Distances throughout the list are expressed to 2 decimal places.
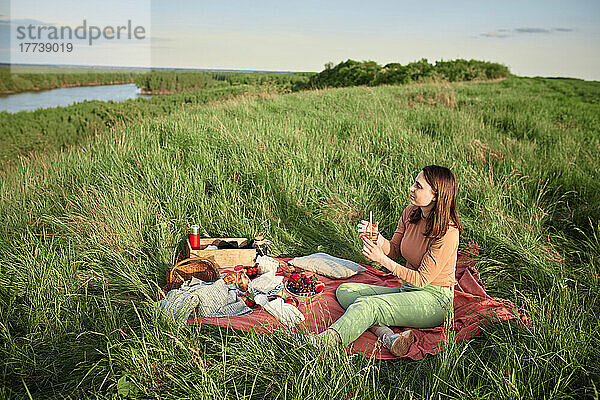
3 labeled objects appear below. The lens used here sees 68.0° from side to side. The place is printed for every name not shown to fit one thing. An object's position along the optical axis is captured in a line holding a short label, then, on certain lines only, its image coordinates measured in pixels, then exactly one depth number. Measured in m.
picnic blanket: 3.03
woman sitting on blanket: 3.19
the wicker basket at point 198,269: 3.78
